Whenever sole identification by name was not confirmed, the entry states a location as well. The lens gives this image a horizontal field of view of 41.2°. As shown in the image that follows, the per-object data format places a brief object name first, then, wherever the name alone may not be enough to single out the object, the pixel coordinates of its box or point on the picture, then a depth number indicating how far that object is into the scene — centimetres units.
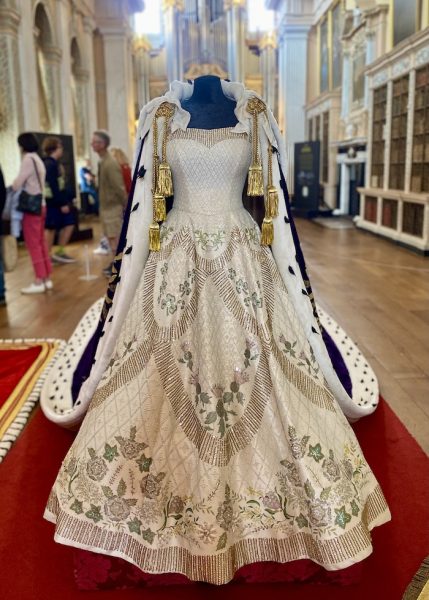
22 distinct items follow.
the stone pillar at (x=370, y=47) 997
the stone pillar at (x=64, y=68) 1127
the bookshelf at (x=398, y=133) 823
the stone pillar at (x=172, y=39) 1955
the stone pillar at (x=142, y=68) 1901
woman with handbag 505
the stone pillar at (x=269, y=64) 1900
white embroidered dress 153
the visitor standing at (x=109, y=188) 546
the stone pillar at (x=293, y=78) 1648
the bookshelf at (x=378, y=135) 923
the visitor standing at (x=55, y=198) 588
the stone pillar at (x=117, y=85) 1533
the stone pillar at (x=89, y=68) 1390
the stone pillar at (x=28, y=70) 879
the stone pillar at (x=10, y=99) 843
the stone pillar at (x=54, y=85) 1103
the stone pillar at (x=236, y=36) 1966
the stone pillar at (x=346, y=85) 1224
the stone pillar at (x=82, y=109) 1351
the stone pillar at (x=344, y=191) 1297
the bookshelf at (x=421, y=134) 738
